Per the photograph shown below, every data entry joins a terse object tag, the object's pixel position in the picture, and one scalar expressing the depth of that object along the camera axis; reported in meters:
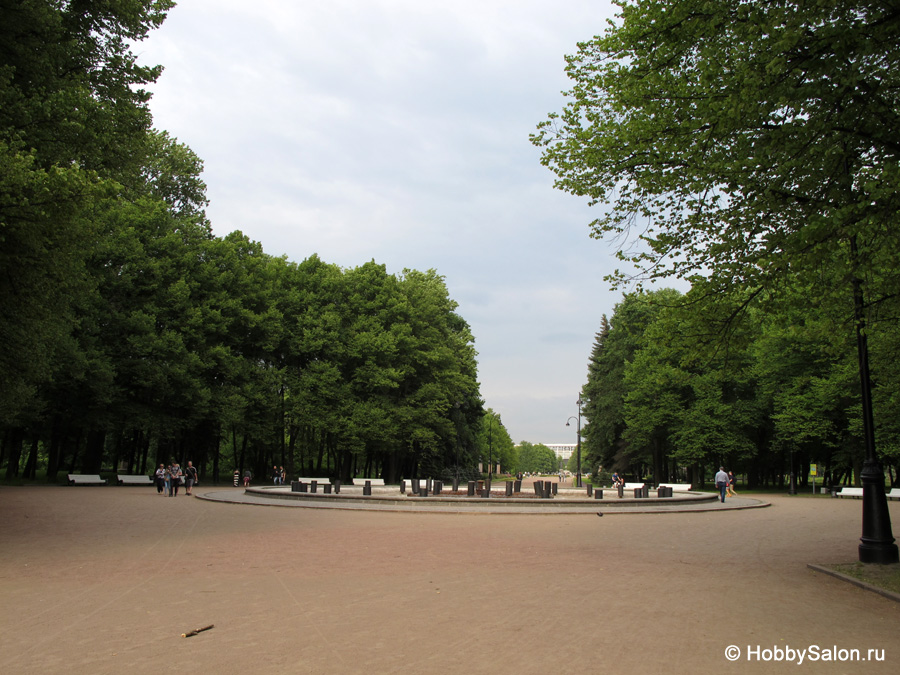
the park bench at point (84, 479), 33.81
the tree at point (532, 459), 184.88
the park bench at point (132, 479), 35.84
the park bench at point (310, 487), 26.74
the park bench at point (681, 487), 35.25
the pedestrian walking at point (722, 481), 27.36
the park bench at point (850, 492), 34.31
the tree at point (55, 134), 11.03
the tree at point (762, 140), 8.08
